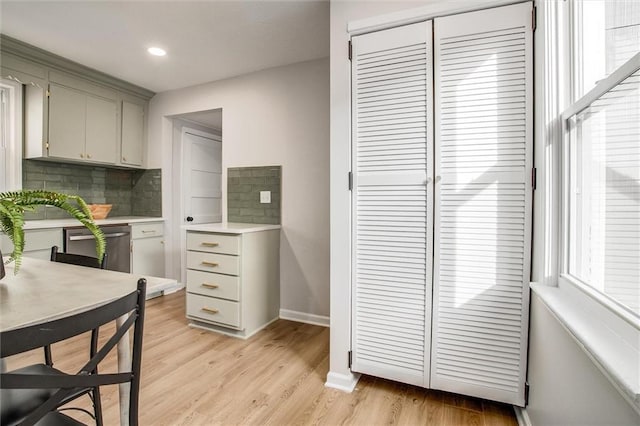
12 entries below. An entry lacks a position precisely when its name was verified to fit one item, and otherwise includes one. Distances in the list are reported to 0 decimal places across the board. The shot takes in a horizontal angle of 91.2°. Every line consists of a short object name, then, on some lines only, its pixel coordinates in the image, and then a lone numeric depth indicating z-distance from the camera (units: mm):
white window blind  861
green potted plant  1031
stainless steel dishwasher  2730
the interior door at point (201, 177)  3934
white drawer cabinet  2521
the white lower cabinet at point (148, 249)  3316
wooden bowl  3214
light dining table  812
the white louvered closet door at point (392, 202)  1693
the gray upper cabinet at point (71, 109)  2705
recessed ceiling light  2697
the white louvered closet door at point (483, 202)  1533
